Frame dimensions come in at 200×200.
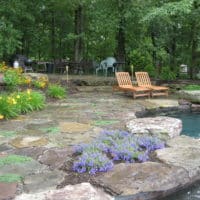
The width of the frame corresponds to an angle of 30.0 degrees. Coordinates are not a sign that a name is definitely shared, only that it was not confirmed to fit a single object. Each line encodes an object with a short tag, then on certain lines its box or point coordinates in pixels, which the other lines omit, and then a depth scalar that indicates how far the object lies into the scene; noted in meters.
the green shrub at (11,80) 8.66
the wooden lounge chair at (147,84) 9.50
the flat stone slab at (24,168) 3.95
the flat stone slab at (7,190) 3.37
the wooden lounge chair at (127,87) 9.25
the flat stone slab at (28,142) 4.92
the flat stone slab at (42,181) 3.57
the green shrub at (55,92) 8.96
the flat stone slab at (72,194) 3.29
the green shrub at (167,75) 11.41
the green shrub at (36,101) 7.52
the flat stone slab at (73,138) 5.04
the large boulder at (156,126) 5.39
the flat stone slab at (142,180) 3.62
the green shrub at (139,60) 13.23
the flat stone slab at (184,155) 4.21
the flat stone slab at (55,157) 4.21
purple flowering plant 4.05
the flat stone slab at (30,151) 4.52
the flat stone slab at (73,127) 5.74
